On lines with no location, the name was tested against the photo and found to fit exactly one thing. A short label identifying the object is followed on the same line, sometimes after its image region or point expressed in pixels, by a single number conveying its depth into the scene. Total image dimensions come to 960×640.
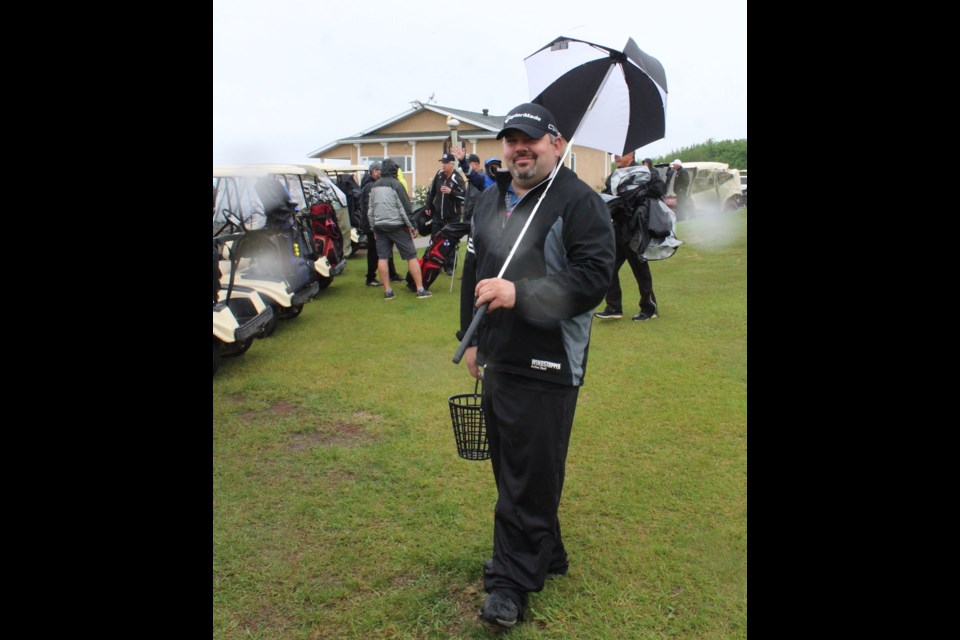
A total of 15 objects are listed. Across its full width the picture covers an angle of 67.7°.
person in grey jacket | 9.76
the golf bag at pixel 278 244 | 8.06
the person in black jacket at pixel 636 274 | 7.84
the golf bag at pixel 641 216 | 7.72
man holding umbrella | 2.64
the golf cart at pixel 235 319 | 6.26
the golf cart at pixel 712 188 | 20.91
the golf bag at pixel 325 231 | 11.31
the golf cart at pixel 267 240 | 7.98
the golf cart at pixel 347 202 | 14.08
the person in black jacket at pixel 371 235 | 10.55
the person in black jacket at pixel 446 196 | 10.49
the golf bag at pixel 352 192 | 14.73
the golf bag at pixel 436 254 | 10.03
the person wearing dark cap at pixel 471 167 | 9.98
